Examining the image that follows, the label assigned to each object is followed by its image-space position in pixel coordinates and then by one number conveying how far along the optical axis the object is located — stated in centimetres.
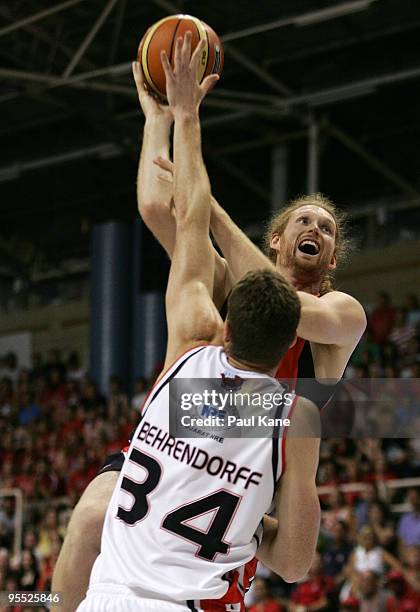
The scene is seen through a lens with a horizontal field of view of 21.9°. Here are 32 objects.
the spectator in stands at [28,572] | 1201
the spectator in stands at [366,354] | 1381
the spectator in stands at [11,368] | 2088
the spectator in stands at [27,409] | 1858
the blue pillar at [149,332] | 1759
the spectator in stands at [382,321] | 1496
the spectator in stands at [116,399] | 1644
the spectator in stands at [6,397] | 1914
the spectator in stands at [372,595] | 942
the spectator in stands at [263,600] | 1023
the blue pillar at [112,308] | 1855
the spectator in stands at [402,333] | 1402
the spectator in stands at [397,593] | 928
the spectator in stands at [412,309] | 1455
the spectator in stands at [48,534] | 1311
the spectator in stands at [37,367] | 2016
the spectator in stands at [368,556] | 974
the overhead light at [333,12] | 1313
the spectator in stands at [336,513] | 1055
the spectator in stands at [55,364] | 1981
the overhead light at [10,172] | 1996
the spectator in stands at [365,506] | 1057
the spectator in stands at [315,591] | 994
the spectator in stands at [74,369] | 1961
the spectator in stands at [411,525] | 995
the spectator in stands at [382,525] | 996
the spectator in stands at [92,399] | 1723
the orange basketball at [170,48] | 422
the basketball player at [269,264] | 387
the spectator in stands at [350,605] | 952
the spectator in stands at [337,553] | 1017
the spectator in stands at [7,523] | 1452
